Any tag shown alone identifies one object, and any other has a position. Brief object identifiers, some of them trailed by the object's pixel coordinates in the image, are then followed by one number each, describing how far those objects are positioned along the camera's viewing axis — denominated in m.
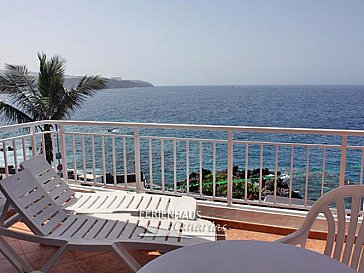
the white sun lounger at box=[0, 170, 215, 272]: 2.11
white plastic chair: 1.61
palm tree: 9.66
